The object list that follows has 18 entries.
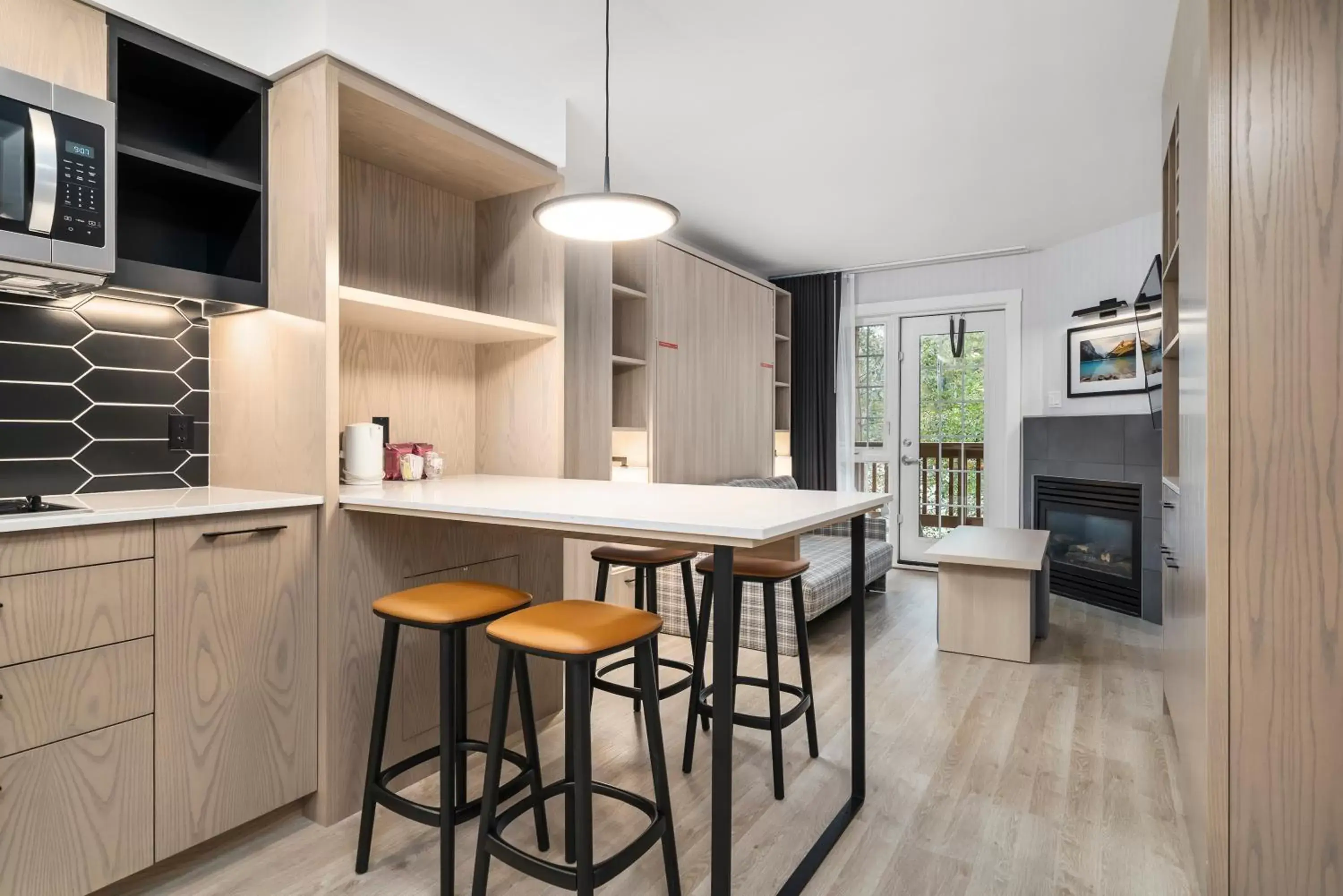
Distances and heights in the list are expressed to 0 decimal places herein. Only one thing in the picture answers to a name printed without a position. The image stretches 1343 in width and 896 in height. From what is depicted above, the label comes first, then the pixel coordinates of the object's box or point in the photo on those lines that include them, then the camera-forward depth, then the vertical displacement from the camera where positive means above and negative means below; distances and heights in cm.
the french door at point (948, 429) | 533 +16
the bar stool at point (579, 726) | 138 -58
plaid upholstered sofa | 352 -78
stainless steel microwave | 156 +61
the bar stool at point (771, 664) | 207 -69
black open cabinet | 192 +78
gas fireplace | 425 -58
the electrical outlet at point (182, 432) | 218 +5
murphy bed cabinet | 354 +50
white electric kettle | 218 -2
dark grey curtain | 582 +60
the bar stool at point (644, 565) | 248 -42
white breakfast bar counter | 138 -15
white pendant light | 189 +67
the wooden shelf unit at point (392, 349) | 196 +34
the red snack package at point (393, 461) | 239 -4
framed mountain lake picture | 445 +59
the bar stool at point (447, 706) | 160 -63
